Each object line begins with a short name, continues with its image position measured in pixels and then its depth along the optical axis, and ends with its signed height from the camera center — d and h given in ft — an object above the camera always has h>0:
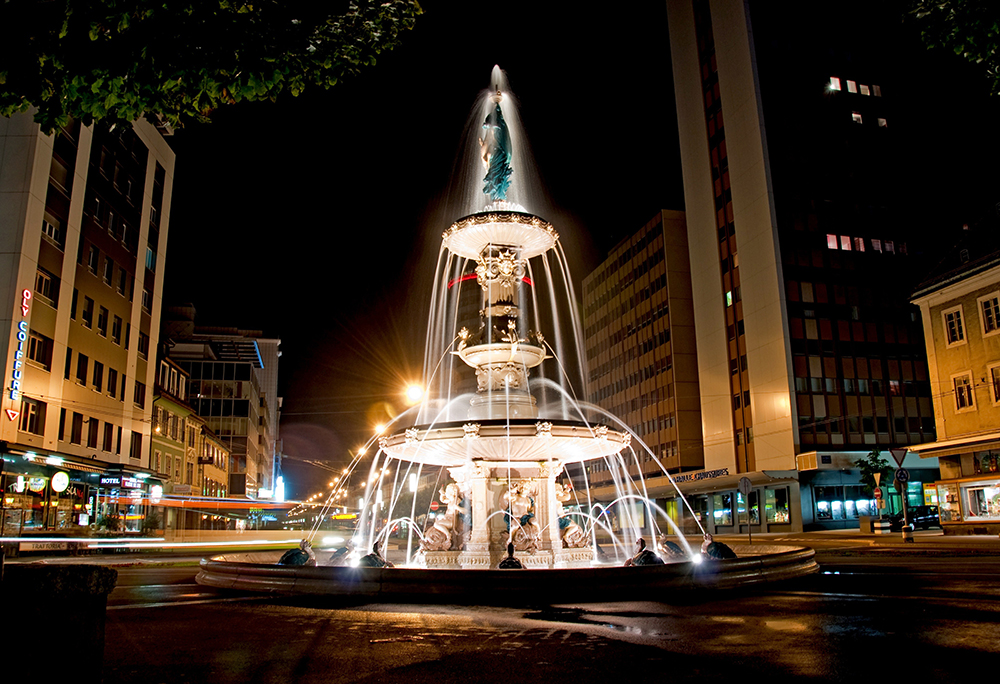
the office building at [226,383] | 248.52 +42.30
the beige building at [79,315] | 93.86 +28.04
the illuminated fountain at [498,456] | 34.53 +2.81
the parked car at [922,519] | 126.82 -4.71
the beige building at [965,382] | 105.19 +16.24
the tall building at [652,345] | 214.48 +48.52
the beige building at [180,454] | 148.56 +11.19
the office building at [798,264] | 165.27 +56.04
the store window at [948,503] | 111.14 -1.85
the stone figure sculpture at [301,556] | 39.11 -2.93
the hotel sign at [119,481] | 118.28 +3.63
